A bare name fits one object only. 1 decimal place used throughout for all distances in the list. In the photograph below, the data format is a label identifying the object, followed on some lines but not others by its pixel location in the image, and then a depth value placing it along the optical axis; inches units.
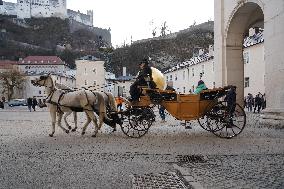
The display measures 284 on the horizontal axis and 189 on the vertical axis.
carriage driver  480.1
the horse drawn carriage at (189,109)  443.5
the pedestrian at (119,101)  560.3
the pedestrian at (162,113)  775.5
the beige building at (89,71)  3307.1
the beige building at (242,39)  555.5
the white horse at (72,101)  485.1
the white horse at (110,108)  491.5
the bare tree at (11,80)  3297.2
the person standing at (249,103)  1391.2
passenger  498.5
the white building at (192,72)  2177.7
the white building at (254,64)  1651.1
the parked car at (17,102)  2699.8
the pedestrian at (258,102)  1213.9
